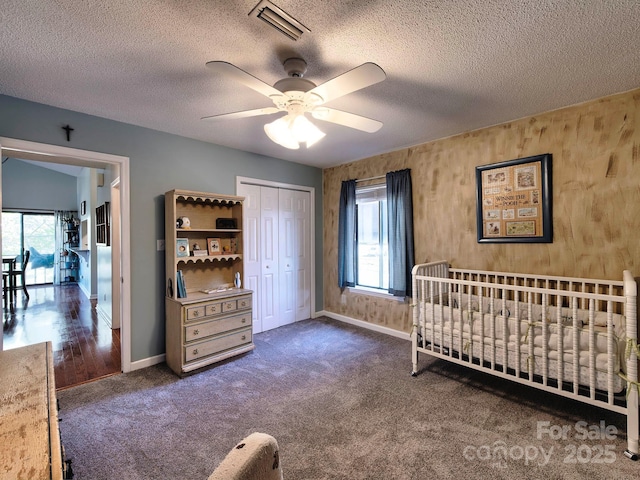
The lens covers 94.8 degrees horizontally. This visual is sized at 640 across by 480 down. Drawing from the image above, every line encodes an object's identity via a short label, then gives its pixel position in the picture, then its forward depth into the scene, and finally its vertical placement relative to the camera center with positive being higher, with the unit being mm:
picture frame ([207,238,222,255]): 3262 -67
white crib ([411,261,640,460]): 1776 -747
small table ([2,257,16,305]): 5566 -578
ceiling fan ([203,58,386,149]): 1424 +805
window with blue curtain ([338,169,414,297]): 3562 +29
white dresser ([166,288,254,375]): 2705 -864
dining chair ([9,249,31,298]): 5677 -561
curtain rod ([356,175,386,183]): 3895 +803
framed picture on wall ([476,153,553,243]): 2617 +324
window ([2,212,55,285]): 7375 +88
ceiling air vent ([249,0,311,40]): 1367 +1078
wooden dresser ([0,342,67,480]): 751 -562
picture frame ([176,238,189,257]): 2928 -62
